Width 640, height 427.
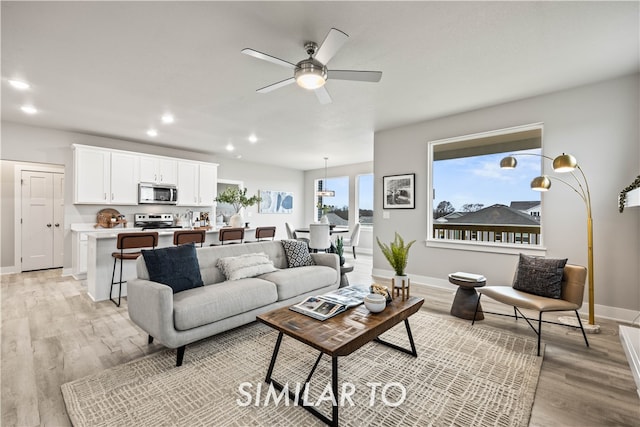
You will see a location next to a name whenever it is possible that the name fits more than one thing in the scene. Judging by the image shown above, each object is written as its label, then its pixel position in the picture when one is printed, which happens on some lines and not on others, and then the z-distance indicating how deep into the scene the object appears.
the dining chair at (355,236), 7.11
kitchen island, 3.71
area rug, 1.60
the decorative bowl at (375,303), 2.01
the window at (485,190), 3.76
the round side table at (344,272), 3.88
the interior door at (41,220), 5.43
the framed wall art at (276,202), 8.60
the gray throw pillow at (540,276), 2.62
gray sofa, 2.12
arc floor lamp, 2.68
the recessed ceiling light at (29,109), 3.92
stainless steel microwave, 5.68
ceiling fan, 2.08
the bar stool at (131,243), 3.48
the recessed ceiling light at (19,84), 3.17
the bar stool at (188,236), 4.04
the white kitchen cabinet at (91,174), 4.94
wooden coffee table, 1.55
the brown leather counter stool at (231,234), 4.51
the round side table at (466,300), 3.02
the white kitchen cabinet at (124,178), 5.34
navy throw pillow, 2.40
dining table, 6.40
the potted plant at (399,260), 2.43
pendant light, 7.99
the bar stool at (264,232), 5.17
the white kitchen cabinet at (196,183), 6.31
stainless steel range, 5.77
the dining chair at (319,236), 4.28
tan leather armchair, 2.40
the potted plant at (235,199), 5.19
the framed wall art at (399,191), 4.72
